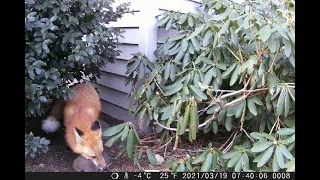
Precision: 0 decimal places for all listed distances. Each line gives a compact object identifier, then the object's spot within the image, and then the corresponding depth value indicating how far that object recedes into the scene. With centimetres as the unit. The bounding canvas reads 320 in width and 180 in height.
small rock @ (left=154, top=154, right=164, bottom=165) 175
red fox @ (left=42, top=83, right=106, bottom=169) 163
